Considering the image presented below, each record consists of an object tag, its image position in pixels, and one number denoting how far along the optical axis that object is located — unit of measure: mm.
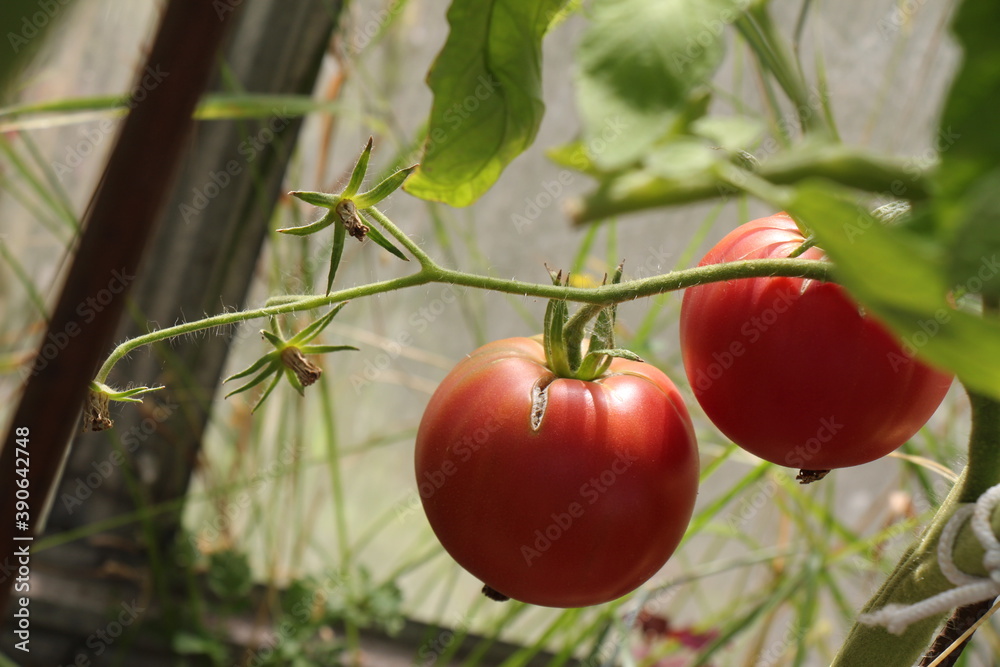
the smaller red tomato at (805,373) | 587
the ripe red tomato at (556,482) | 593
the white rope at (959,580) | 561
